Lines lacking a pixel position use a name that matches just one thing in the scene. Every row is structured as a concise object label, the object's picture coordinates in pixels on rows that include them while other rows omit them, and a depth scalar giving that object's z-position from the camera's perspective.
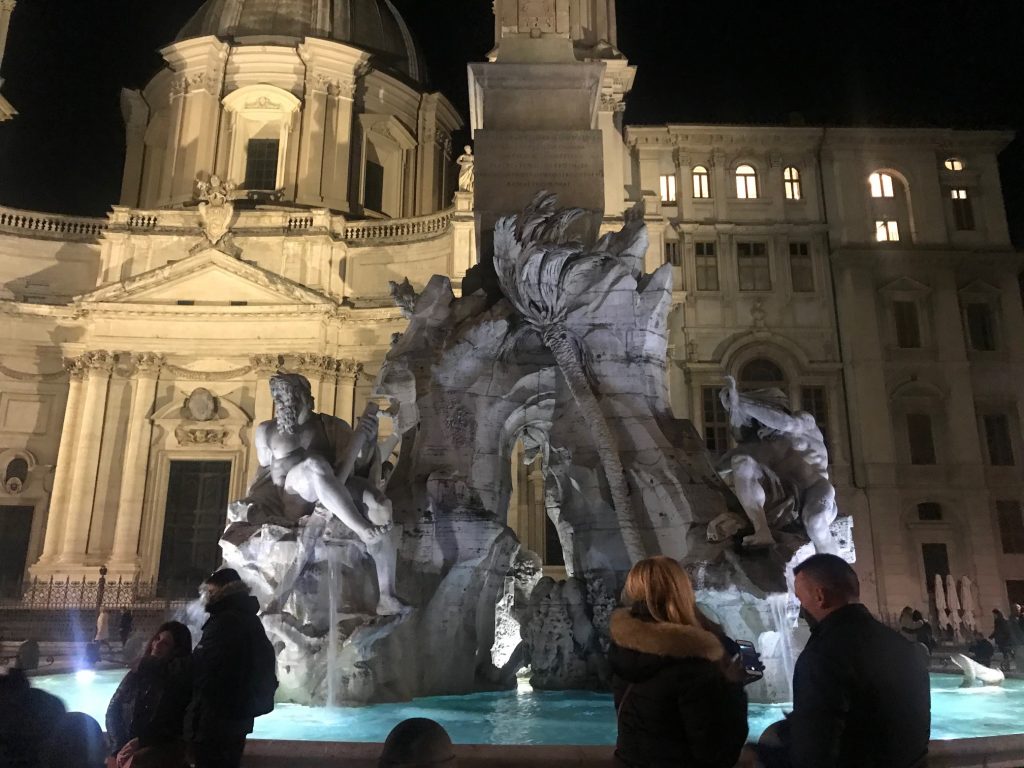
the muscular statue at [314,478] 6.95
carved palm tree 8.28
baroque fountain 6.89
